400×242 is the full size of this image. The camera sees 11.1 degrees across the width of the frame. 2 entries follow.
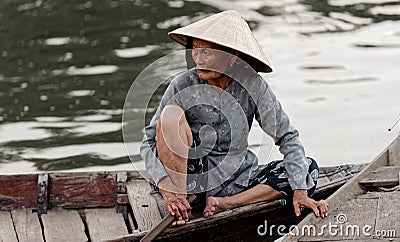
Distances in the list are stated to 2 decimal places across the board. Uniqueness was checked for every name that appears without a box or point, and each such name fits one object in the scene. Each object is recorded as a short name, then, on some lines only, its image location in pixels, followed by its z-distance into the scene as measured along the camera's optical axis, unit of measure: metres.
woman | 7.31
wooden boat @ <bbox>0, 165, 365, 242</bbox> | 7.83
